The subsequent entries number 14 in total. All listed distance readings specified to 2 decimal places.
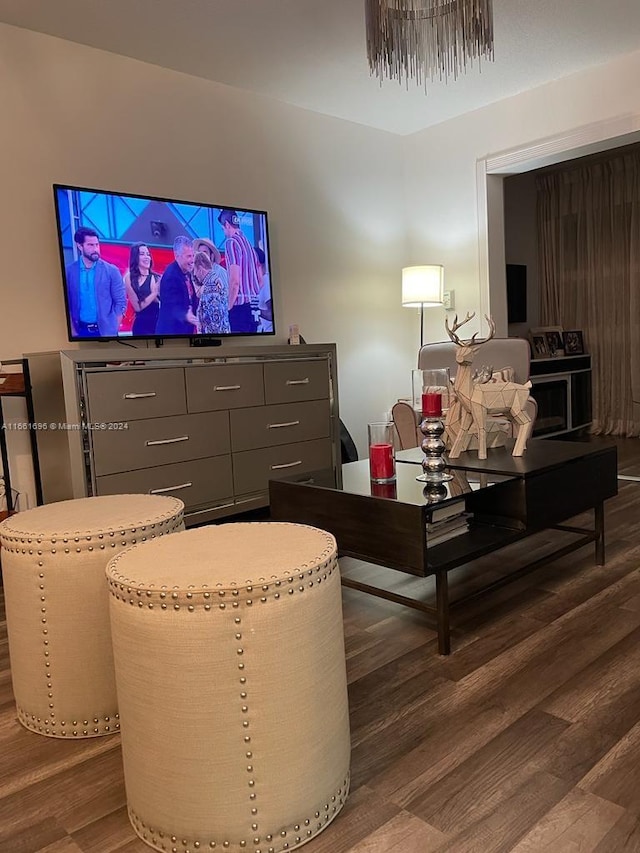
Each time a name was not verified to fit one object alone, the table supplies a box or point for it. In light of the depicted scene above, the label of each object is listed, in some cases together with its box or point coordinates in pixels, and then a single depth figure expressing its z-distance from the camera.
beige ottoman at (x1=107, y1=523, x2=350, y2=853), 1.15
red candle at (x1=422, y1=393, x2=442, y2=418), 2.24
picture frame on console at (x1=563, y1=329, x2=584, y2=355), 6.17
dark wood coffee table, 1.92
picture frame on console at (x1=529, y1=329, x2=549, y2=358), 6.06
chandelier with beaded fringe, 2.35
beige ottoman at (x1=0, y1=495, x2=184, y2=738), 1.55
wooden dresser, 2.91
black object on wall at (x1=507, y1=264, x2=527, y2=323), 6.15
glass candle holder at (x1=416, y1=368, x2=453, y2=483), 2.23
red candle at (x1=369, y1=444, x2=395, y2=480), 2.27
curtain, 5.88
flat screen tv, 3.23
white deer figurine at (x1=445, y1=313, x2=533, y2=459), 2.45
